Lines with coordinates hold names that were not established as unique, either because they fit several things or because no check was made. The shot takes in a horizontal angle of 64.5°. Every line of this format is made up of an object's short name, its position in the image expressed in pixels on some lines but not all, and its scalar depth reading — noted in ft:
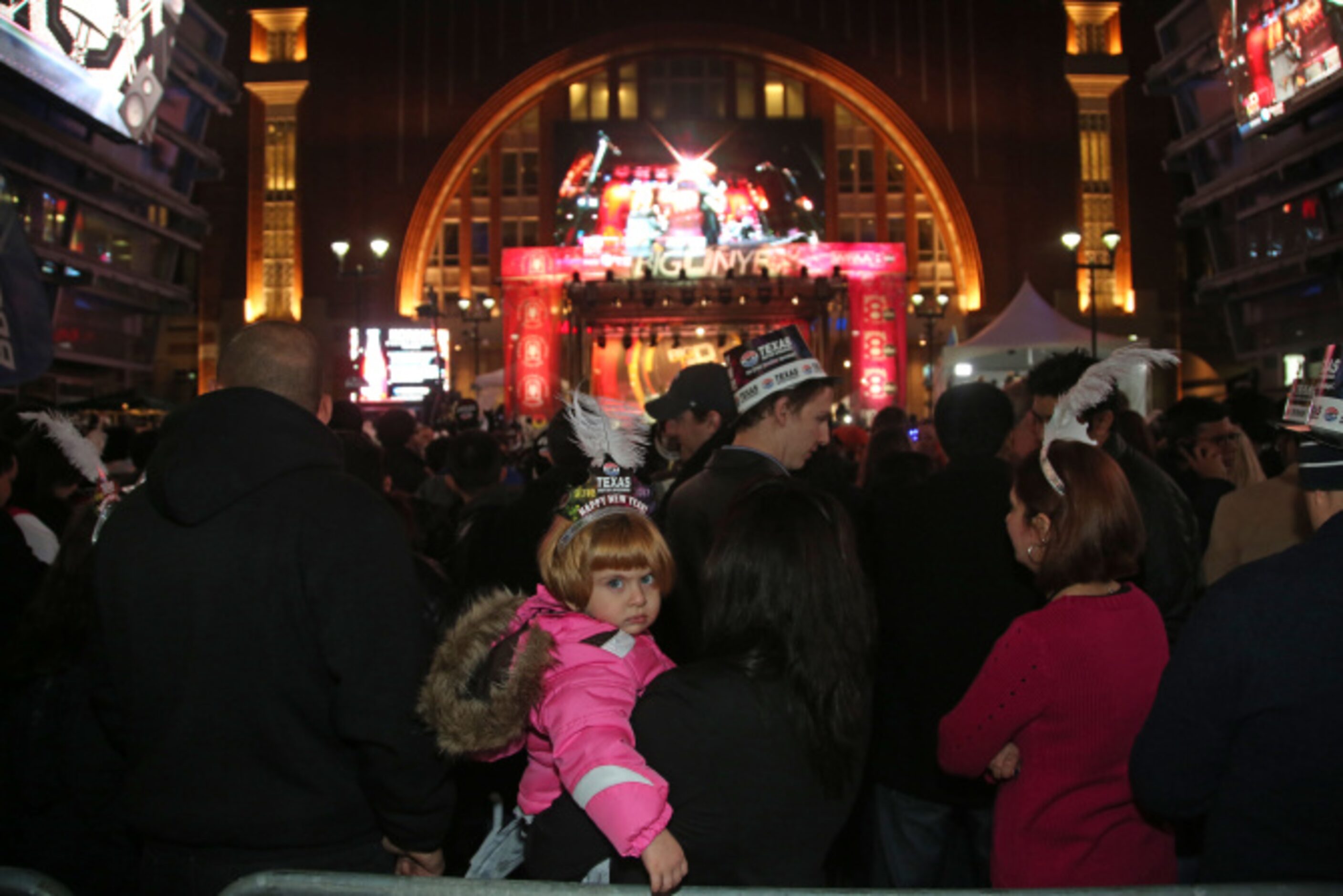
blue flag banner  16.49
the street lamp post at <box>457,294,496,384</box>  93.66
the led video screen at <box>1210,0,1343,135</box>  55.47
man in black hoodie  8.24
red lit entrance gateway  82.38
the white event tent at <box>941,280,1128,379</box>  58.03
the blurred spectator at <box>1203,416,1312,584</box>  14.52
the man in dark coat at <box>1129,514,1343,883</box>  7.27
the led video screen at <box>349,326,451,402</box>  83.41
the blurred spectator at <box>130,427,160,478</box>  21.17
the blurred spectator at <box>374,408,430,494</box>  26.53
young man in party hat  12.09
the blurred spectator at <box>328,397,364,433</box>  19.99
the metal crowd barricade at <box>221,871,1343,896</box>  6.56
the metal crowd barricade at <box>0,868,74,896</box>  7.11
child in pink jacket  7.47
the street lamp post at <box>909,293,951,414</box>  93.27
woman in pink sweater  9.12
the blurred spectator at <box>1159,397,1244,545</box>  20.04
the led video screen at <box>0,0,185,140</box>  57.52
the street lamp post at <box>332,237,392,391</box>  54.87
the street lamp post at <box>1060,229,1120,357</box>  57.70
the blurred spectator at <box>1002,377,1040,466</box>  15.62
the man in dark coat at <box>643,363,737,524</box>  16.19
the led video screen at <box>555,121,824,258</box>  88.22
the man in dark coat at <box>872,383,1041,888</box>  11.84
